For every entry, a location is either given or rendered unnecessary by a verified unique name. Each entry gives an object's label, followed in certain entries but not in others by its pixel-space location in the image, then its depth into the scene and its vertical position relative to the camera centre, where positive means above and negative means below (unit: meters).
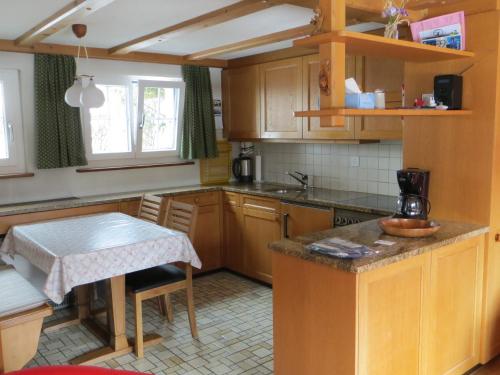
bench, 2.46 -1.00
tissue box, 2.16 +0.15
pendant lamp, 3.19 +0.28
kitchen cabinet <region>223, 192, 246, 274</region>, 4.64 -1.00
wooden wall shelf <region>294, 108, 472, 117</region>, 2.06 +0.09
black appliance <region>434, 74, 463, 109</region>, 2.60 +0.23
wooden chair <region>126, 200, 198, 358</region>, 3.11 -1.00
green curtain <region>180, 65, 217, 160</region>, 4.87 +0.18
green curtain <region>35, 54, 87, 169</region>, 4.01 +0.19
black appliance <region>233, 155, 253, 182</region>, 5.21 -0.38
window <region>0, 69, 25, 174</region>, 3.97 +0.12
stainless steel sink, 4.40 -0.55
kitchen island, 2.07 -0.83
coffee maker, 2.71 -0.37
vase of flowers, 2.35 +0.59
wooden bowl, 2.45 -0.51
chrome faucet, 4.68 -0.46
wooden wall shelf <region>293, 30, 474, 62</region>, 2.04 +0.41
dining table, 2.67 -0.73
